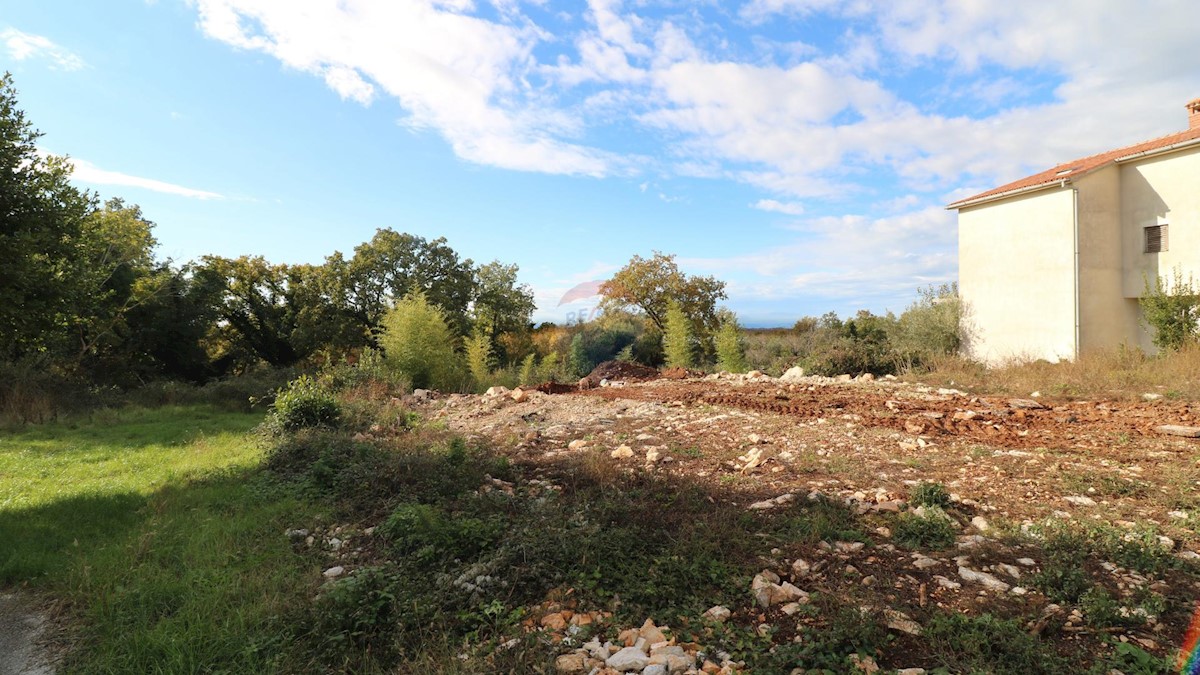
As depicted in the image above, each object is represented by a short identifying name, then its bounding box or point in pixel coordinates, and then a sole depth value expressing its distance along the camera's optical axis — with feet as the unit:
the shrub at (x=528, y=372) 52.90
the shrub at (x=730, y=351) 52.18
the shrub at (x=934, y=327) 52.42
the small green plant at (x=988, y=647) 6.75
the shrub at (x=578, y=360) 64.63
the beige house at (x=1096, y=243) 43.06
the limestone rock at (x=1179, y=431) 17.38
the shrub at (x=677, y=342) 58.95
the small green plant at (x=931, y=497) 12.16
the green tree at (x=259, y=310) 74.49
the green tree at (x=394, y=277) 73.51
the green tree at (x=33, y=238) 20.95
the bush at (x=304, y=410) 26.55
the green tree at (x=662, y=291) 81.10
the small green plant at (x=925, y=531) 10.43
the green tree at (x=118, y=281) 52.44
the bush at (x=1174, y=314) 38.06
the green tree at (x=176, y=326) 58.34
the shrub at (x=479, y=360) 51.38
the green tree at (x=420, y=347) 44.47
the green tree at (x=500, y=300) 79.97
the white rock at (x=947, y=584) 8.88
